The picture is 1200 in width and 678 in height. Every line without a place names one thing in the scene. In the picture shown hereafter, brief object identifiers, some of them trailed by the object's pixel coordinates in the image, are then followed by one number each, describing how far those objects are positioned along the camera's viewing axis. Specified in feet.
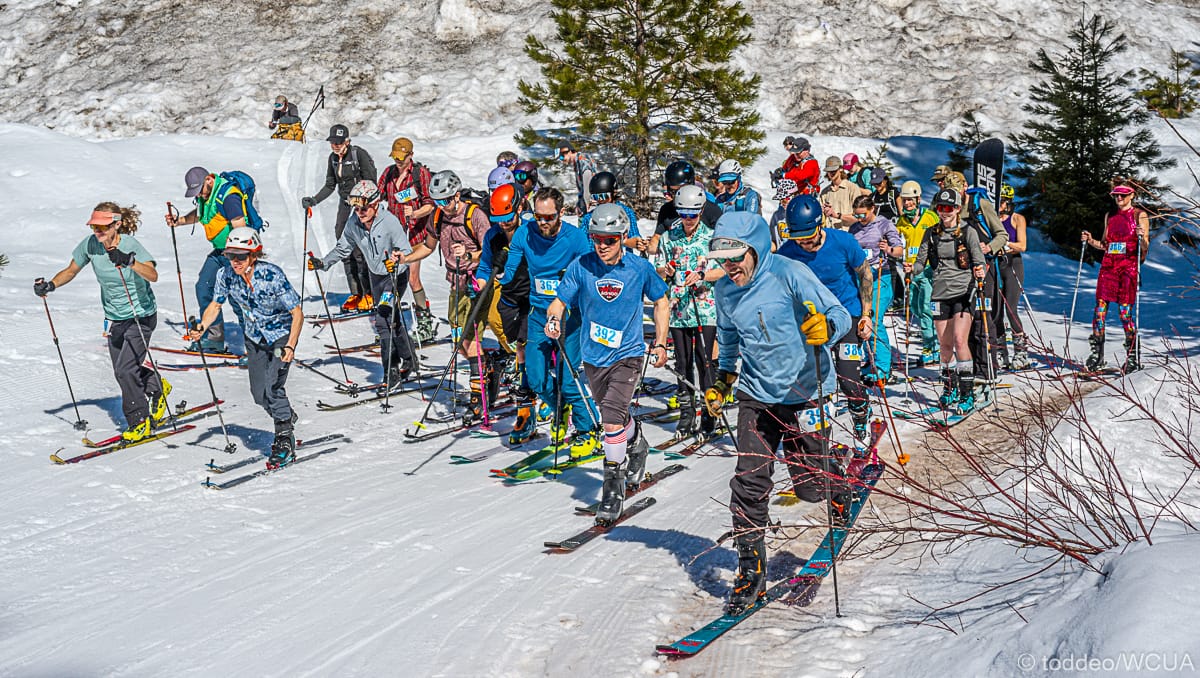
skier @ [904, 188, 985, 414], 33.40
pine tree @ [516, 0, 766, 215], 69.26
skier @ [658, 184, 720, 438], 32.53
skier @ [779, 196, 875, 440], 26.27
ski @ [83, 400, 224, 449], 31.78
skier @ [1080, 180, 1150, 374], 39.24
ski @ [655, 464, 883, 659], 17.21
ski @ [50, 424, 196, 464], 30.17
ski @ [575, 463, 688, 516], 25.57
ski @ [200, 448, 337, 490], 28.43
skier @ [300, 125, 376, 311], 50.67
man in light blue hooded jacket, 18.86
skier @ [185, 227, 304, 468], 29.40
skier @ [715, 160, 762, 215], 38.58
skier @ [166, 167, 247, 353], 41.39
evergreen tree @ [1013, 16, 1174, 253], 67.72
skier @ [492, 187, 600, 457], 29.55
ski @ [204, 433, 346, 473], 29.96
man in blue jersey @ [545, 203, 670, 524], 24.68
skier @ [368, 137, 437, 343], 43.21
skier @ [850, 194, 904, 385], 34.50
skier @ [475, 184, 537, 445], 31.71
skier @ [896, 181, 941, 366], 39.58
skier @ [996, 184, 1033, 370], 40.55
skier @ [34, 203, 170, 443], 31.89
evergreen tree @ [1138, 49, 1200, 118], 78.15
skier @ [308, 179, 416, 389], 38.34
